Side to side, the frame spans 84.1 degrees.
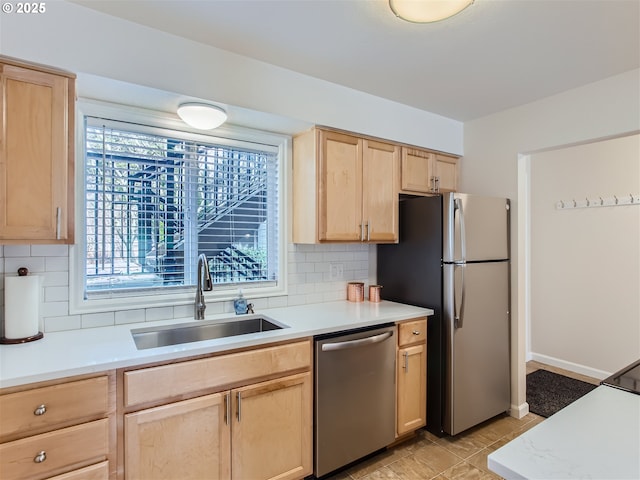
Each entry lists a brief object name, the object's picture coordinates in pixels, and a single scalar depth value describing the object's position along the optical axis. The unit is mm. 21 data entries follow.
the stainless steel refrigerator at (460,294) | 2506
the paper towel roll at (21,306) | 1671
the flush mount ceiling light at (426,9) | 1467
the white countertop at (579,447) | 789
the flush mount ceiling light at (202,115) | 1958
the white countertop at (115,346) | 1384
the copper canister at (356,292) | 2834
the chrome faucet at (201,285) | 2137
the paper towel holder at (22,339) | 1666
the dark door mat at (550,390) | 3020
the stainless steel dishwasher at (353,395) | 2029
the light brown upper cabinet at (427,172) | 2893
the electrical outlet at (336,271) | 2883
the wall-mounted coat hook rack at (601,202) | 3359
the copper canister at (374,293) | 2838
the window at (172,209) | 2047
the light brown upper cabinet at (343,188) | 2436
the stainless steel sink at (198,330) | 2002
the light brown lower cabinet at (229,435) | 1561
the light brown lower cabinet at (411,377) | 2396
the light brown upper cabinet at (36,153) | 1533
